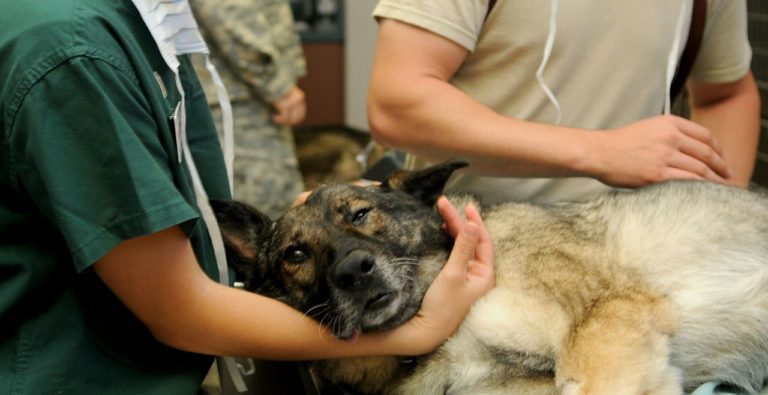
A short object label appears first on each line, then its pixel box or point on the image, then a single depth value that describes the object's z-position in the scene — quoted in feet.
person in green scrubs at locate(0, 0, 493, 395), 3.44
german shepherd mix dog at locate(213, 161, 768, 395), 4.58
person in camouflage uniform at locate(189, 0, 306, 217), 10.01
